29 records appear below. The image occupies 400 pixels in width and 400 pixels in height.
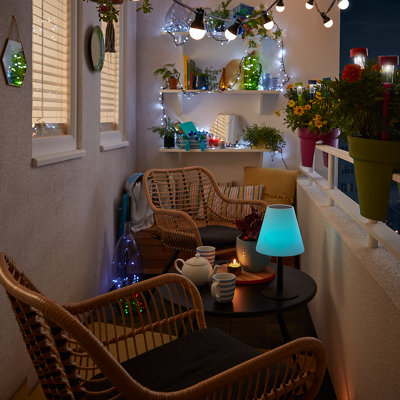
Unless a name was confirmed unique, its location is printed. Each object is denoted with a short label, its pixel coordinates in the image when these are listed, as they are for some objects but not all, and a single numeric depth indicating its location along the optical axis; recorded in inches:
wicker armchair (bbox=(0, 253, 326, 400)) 44.4
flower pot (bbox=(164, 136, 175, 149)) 172.6
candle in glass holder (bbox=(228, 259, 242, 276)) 93.1
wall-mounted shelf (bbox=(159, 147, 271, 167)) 171.0
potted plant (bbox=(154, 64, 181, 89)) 171.8
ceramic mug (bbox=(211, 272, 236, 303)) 79.5
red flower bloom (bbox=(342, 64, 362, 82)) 56.0
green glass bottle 170.2
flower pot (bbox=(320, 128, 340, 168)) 115.9
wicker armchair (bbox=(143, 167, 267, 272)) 130.9
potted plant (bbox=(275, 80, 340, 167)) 113.2
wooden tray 90.2
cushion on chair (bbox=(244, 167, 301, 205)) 164.6
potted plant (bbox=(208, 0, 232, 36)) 165.6
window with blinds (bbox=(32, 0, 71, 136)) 98.1
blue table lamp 82.2
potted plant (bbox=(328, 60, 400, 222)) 54.1
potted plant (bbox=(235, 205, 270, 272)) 94.3
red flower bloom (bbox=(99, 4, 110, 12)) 107.3
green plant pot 54.5
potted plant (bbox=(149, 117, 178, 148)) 172.7
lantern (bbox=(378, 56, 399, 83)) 53.6
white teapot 86.8
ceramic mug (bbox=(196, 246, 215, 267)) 96.4
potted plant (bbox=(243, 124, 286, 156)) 172.2
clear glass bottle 132.5
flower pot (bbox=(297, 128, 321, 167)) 119.7
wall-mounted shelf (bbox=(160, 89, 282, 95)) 168.7
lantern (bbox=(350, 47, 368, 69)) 66.7
